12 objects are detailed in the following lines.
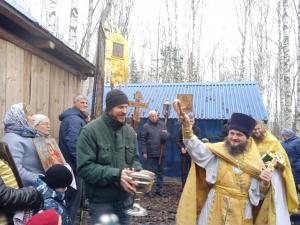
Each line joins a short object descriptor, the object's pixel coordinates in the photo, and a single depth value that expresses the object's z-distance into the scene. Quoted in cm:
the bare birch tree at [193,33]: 1820
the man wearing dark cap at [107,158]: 217
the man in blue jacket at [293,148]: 529
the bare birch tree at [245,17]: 1693
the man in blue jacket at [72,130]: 378
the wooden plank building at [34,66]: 321
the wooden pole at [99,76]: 460
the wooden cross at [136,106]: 594
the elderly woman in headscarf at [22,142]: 262
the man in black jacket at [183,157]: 613
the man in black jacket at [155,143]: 616
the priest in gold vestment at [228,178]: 255
